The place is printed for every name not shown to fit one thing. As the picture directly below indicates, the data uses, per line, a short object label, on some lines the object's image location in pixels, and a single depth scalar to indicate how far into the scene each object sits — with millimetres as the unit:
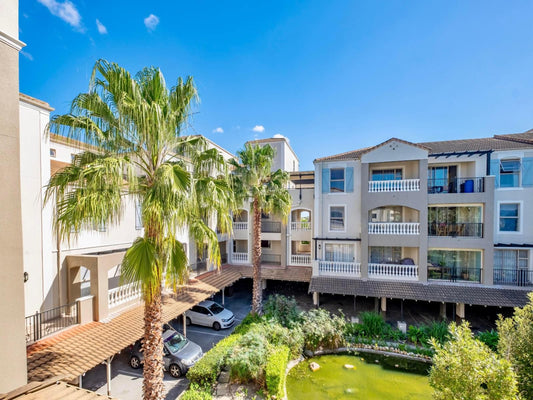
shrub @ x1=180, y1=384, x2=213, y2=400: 7938
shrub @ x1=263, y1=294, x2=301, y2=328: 13516
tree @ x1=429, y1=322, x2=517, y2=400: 5684
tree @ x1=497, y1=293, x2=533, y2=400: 7324
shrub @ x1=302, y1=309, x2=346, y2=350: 12664
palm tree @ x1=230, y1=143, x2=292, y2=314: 14703
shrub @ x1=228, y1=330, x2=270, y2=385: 9359
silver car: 10720
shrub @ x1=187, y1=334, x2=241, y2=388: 9320
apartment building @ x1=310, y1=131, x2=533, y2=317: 15211
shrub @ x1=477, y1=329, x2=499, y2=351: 12320
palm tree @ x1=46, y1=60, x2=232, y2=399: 5891
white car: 15273
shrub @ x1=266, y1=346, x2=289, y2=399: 9039
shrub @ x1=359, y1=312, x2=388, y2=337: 13688
